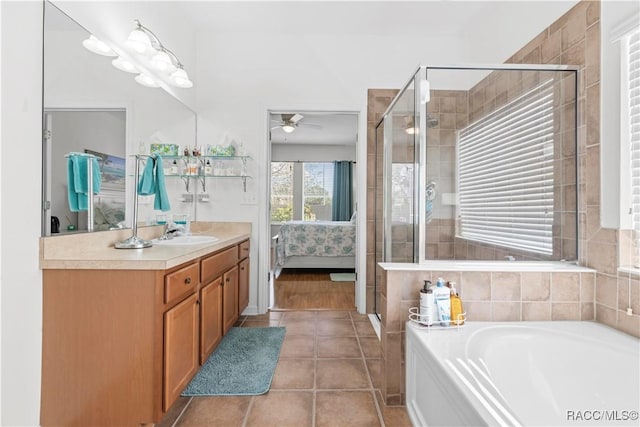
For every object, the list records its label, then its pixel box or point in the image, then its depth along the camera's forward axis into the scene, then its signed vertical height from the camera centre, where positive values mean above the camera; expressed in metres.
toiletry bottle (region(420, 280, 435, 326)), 1.58 -0.47
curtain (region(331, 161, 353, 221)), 7.53 +0.52
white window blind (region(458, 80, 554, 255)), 2.02 +0.27
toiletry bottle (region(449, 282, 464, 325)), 1.59 -0.49
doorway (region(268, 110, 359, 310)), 4.01 +0.04
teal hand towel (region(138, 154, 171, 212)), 2.09 +0.19
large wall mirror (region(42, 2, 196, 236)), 1.50 +0.52
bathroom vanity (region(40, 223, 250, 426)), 1.42 -0.58
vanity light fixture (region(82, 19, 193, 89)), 1.94 +1.10
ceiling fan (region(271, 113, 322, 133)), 4.83 +1.42
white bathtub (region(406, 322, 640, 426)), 1.19 -0.66
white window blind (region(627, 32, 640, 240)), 1.50 +0.45
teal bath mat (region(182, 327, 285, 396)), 1.89 -1.04
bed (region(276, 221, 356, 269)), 5.10 -0.55
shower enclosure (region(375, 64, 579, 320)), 1.92 +0.33
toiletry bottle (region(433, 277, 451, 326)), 1.58 -0.46
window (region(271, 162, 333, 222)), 7.62 +0.50
